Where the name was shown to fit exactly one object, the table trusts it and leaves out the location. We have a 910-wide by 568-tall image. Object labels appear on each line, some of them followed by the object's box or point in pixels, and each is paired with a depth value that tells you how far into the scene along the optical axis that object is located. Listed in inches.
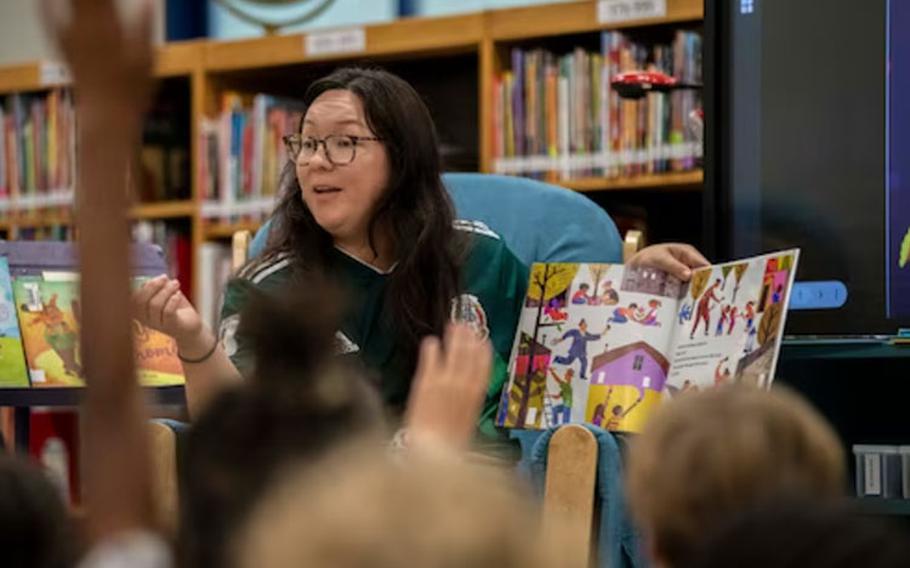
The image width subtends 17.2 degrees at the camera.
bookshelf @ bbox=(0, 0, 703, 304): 311.1
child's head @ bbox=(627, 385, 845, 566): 84.5
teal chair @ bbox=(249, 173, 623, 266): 228.0
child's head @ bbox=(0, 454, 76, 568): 76.0
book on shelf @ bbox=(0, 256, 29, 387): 209.7
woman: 196.5
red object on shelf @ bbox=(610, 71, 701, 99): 227.9
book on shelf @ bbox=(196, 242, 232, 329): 349.9
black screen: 189.5
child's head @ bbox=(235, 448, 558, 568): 57.0
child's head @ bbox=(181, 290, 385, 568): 71.4
